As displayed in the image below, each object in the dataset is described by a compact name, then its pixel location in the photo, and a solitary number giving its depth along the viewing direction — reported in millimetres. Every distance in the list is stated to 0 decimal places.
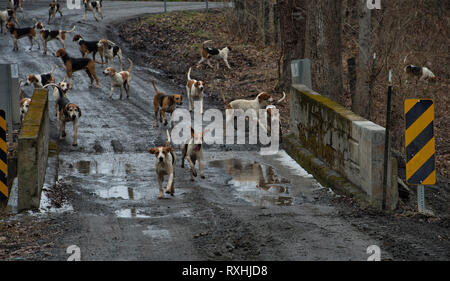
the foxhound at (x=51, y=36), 24969
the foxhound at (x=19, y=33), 25469
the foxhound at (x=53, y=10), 30120
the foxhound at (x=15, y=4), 31938
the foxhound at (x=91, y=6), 30875
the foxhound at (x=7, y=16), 28578
